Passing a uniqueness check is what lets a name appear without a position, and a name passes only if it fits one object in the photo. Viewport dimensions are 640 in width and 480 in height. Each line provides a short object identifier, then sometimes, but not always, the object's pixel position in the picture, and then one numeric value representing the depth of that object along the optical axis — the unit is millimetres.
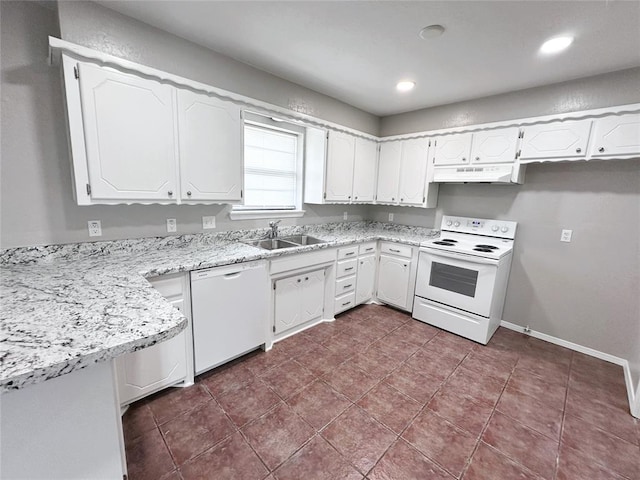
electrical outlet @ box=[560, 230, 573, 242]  2660
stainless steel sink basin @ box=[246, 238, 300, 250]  2853
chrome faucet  2846
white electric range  2664
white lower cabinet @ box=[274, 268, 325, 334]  2564
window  2814
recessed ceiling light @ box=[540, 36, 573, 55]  1864
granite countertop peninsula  810
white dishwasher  1959
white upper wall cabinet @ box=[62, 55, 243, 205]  1623
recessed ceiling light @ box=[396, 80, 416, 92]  2719
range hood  2695
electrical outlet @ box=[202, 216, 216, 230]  2469
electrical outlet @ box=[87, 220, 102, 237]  1931
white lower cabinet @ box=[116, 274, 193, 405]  1701
